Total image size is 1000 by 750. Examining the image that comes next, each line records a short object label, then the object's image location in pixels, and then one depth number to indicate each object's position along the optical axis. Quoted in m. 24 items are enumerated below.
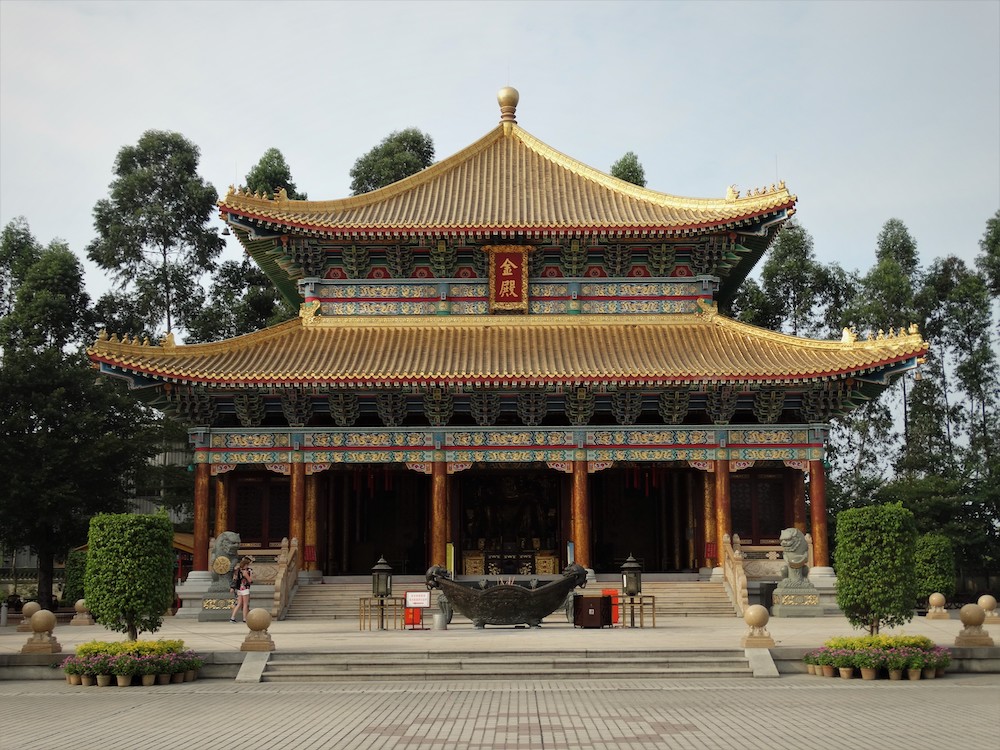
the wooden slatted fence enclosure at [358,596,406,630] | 23.64
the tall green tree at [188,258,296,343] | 48.16
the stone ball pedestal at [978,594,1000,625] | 21.19
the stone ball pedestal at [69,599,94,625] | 27.24
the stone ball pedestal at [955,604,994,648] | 17.64
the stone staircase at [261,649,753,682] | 17.03
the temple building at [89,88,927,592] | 29.11
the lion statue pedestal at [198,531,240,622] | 27.67
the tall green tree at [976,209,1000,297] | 48.03
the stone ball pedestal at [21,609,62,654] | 17.59
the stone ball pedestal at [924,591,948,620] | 26.42
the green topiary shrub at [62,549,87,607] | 36.16
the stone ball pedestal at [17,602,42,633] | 21.13
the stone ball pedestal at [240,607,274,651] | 17.58
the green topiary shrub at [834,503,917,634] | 17.05
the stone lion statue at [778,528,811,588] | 27.66
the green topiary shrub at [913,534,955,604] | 36.19
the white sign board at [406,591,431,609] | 22.98
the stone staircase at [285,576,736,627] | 26.95
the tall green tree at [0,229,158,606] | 36.88
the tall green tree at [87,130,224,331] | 49.53
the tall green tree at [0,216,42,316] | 45.59
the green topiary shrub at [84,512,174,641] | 17.03
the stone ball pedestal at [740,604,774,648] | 17.75
